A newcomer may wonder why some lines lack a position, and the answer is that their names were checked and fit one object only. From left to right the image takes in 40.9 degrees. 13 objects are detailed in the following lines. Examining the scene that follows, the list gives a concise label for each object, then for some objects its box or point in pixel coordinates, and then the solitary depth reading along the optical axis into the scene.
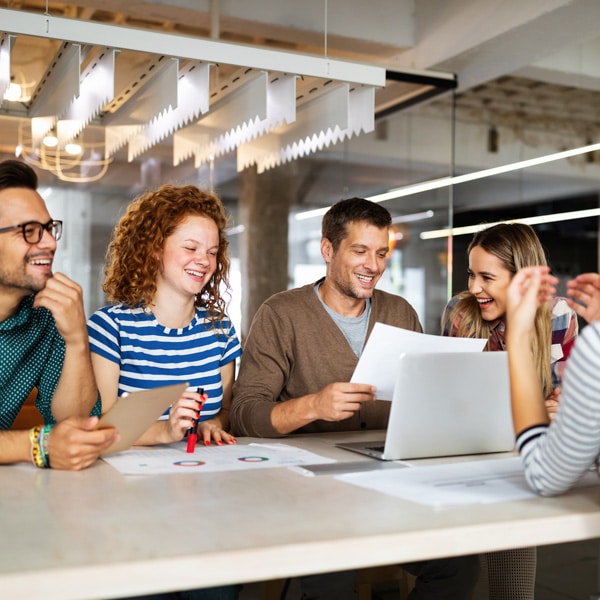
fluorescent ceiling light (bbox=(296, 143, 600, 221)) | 4.51
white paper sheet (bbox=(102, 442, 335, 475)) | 1.61
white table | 1.00
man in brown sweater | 2.12
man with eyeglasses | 1.81
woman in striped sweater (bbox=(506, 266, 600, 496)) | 1.21
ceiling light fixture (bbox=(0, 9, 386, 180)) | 2.45
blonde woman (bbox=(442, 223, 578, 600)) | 2.53
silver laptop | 1.68
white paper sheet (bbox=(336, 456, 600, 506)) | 1.37
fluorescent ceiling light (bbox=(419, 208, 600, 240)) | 4.54
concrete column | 5.28
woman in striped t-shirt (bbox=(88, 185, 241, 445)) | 2.16
